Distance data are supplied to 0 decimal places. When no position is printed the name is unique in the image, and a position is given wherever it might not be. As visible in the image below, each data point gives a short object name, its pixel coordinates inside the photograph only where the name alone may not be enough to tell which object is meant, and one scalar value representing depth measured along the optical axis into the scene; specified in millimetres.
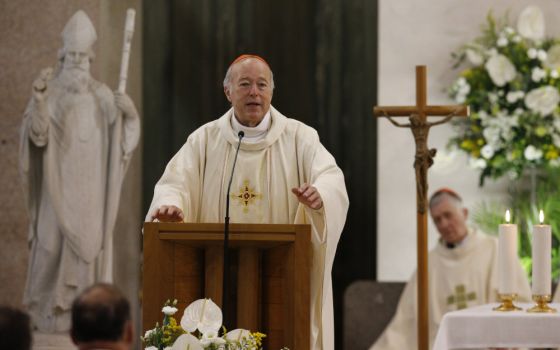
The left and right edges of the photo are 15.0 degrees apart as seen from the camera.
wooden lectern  9452
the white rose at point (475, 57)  17748
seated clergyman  16623
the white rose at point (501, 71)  17332
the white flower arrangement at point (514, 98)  17270
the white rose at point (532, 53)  17332
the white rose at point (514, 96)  17208
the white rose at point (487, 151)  17501
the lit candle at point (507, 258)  9968
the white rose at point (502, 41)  17486
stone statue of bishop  15206
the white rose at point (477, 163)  17717
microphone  9267
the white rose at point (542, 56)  17362
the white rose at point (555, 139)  17316
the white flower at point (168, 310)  7865
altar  9760
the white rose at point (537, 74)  17224
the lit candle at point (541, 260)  9860
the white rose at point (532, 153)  17285
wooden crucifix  12995
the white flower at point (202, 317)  8019
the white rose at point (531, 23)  17671
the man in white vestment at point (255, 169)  10568
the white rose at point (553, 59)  17470
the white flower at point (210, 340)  7783
